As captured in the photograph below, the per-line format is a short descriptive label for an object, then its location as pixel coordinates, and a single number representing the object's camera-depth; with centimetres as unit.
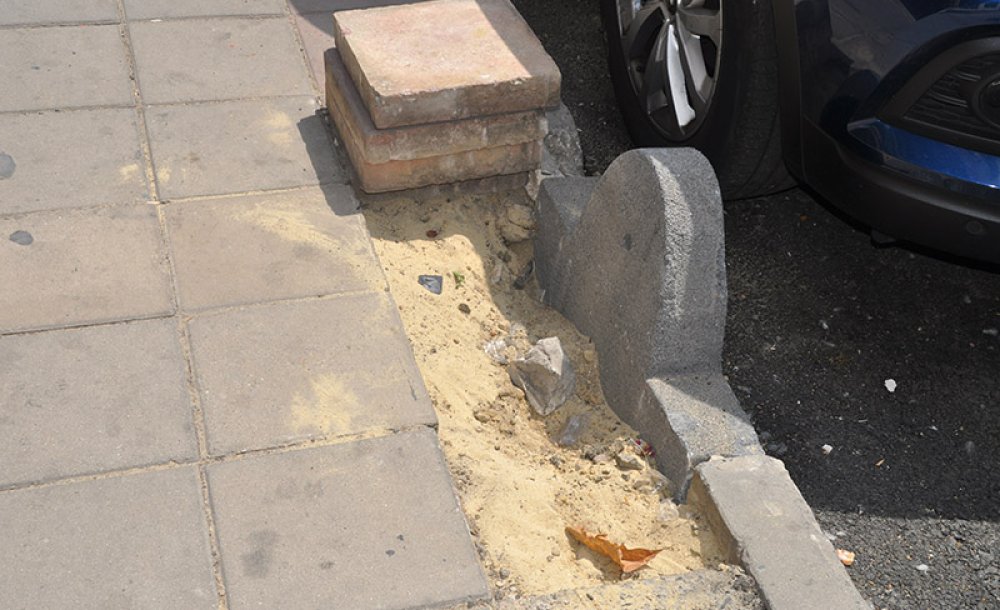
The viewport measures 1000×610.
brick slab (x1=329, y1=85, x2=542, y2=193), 406
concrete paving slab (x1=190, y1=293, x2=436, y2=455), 327
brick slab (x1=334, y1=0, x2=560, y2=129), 389
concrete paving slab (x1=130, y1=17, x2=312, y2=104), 463
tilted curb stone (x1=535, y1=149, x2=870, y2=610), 293
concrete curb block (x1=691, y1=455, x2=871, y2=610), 283
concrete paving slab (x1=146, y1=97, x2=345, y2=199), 416
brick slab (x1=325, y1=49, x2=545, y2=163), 394
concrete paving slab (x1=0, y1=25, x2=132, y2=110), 452
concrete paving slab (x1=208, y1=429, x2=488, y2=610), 284
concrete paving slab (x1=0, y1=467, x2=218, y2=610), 279
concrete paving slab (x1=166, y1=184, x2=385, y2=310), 372
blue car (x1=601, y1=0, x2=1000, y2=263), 326
